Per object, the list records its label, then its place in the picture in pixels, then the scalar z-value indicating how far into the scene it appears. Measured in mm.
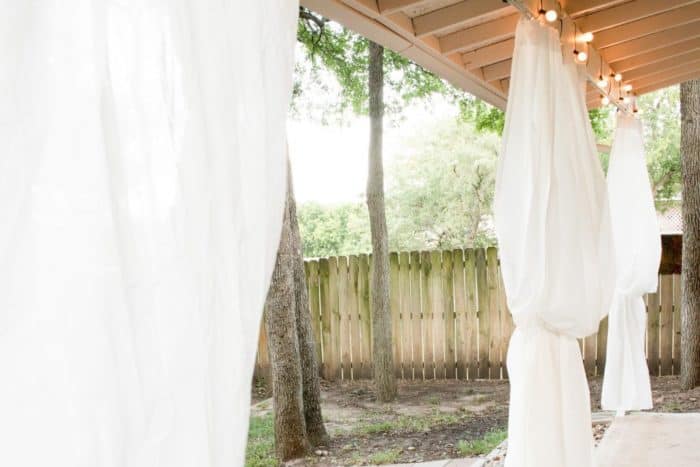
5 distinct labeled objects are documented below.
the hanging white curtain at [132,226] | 534
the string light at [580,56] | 3215
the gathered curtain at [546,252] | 2408
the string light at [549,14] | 2588
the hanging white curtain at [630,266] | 4242
